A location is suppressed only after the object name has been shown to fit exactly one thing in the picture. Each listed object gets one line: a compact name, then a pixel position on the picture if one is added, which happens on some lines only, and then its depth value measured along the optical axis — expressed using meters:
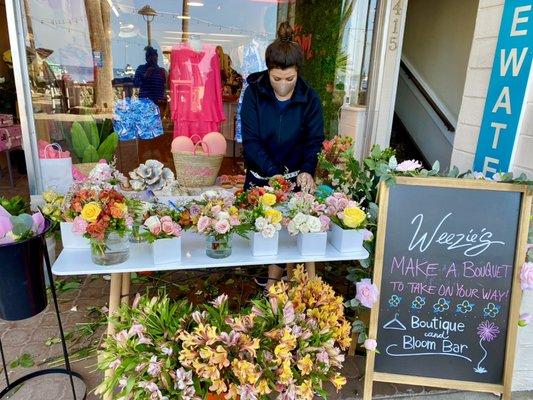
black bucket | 1.41
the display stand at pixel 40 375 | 1.75
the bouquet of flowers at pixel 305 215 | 1.51
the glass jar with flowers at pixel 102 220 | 1.33
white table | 1.42
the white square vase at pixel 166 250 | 1.42
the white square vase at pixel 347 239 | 1.61
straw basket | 3.88
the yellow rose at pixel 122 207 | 1.36
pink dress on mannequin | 4.20
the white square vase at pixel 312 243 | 1.58
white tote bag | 2.78
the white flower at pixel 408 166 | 1.73
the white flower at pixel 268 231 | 1.47
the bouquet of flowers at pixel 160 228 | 1.39
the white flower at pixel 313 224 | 1.51
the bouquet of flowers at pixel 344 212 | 1.57
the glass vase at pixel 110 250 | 1.40
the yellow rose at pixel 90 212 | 1.32
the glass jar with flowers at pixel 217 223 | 1.44
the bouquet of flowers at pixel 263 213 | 1.48
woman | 2.14
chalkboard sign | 1.69
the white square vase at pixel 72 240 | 1.52
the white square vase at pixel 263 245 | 1.53
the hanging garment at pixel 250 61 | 4.98
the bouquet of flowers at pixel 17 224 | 1.40
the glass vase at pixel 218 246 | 1.50
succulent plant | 1.95
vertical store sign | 1.75
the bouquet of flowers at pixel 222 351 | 1.35
